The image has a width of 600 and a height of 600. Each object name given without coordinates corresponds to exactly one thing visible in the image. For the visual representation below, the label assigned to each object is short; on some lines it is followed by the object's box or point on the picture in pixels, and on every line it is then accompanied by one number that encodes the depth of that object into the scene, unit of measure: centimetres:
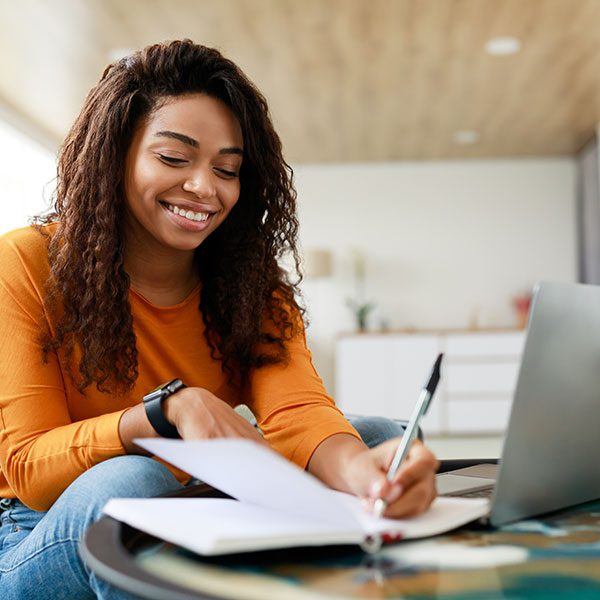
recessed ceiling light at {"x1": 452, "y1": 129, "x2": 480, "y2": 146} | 629
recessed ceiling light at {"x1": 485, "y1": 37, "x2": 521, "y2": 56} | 433
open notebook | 63
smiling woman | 102
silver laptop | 71
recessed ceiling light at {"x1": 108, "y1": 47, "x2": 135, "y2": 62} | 450
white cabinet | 666
